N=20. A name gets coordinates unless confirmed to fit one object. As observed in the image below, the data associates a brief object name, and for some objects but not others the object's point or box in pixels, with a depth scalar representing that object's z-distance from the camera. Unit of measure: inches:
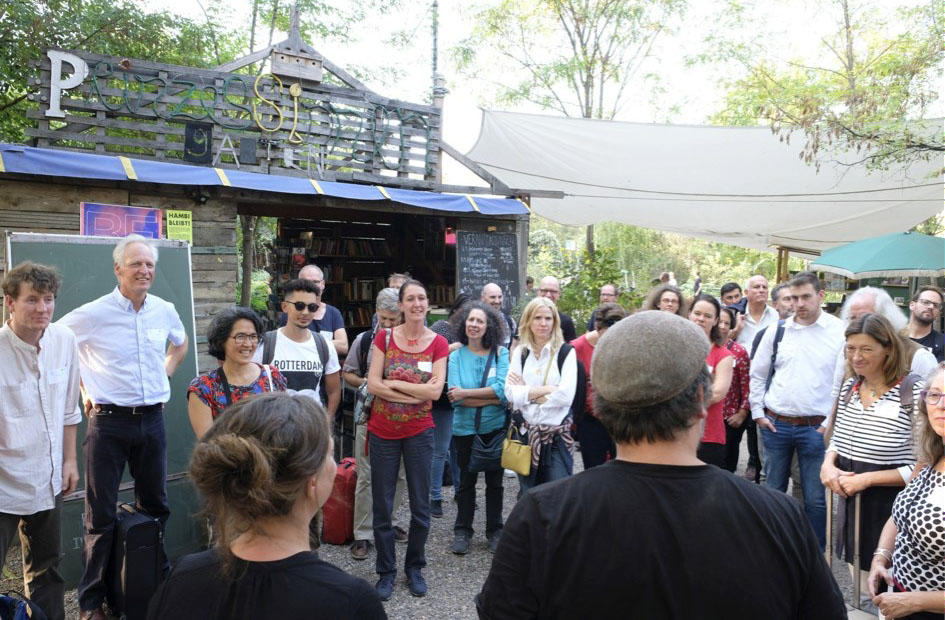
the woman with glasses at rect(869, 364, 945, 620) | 86.4
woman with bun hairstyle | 50.1
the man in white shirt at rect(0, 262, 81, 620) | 113.2
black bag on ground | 128.0
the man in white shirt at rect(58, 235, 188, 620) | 133.0
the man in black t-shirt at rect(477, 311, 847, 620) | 47.6
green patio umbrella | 328.8
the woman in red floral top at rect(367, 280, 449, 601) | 150.3
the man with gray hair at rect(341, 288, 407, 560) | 173.8
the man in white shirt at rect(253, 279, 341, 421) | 154.4
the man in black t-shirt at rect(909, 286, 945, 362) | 193.8
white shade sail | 349.4
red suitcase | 178.4
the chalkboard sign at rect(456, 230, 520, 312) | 331.0
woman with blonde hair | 163.6
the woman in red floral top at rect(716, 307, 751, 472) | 196.2
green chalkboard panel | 151.8
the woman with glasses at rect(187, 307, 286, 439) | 128.3
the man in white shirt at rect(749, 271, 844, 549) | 160.2
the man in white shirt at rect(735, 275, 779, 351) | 237.1
